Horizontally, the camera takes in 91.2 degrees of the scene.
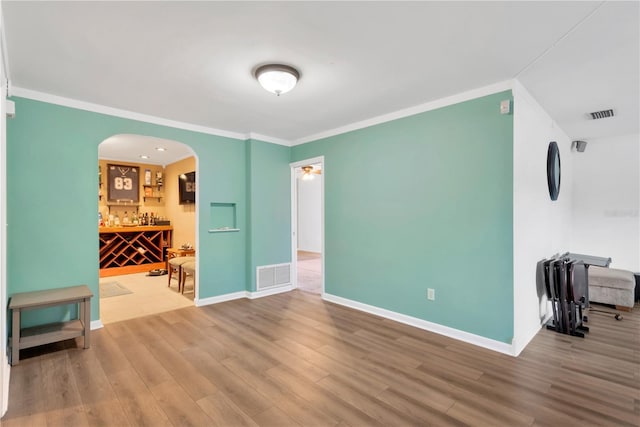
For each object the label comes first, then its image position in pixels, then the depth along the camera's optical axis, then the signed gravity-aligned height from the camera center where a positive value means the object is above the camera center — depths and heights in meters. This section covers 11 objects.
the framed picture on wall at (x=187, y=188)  6.44 +0.55
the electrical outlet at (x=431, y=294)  3.37 -0.88
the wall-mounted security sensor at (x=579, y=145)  4.78 +1.03
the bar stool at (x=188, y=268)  4.59 -0.80
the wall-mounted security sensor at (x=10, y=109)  2.45 +0.85
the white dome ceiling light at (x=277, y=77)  2.50 +1.12
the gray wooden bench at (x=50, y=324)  2.62 -0.97
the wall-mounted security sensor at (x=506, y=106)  2.80 +0.95
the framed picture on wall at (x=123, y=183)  6.75 +0.71
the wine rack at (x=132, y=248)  6.23 -0.69
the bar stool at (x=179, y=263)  5.00 -0.78
